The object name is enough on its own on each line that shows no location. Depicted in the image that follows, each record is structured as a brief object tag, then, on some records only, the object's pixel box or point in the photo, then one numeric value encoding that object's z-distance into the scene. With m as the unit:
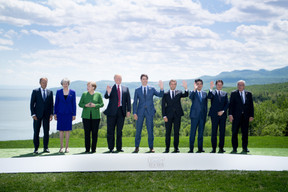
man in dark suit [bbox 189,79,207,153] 8.59
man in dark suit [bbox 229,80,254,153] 8.96
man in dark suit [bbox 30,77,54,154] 8.68
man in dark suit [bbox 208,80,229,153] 8.78
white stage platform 6.76
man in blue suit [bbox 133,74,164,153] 8.65
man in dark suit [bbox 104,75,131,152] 8.62
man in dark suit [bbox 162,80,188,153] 8.53
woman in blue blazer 8.57
